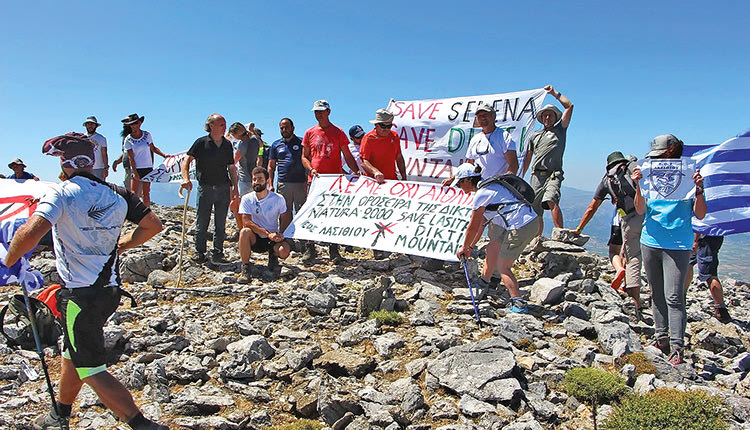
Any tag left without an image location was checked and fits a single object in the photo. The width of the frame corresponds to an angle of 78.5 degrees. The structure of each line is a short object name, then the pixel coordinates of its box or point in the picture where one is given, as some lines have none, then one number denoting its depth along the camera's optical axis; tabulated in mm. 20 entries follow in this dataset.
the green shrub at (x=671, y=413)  4164
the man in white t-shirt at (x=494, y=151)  8820
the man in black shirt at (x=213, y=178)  9539
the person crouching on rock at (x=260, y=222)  9391
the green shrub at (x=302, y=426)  4509
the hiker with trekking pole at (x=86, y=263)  4184
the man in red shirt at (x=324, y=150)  10102
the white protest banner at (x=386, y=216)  9148
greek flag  7809
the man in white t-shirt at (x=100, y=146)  11656
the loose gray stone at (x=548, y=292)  8285
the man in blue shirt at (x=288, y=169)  10844
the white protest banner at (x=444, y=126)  10922
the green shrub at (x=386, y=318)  7270
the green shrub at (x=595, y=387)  4953
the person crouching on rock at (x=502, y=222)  7199
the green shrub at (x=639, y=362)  5543
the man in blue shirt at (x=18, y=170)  13148
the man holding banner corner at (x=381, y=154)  10125
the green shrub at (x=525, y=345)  6493
